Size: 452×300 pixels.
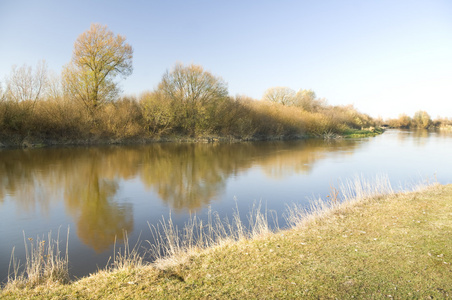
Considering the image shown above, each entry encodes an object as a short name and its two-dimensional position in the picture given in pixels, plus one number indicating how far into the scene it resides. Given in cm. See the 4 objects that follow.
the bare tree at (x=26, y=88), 2624
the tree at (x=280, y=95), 5900
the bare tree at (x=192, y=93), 3541
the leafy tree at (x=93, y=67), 2986
